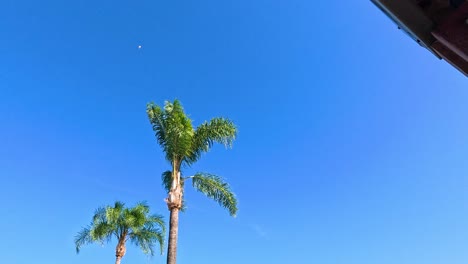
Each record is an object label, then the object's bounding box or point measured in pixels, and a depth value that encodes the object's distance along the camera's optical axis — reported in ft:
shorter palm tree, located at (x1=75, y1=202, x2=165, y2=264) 61.67
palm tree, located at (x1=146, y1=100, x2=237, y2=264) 45.62
